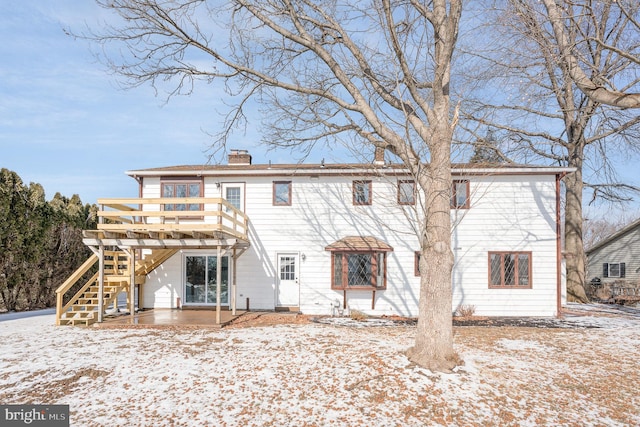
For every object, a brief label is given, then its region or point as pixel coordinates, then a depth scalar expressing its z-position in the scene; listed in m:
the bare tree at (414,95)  6.91
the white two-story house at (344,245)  13.20
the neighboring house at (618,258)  23.92
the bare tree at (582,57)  7.53
